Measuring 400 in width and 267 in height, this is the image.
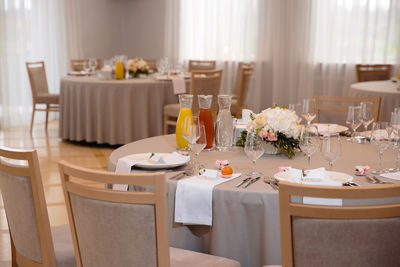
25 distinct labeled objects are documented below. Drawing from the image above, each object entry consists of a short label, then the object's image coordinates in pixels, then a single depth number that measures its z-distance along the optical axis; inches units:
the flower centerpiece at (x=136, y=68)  253.1
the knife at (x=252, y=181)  80.7
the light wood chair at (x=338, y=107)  140.6
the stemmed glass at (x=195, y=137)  90.0
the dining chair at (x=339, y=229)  57.4
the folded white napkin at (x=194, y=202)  79.6
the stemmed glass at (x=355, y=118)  114.6
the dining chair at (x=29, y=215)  76.0
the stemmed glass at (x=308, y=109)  118.0
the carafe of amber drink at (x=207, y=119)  105.5
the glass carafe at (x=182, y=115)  105.1
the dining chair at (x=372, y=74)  266.2
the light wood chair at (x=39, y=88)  267.3
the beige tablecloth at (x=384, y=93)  191.0
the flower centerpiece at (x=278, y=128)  95.1
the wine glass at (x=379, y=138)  92.5
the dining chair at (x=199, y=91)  220.1
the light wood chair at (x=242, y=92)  244.5
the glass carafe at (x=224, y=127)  105.1
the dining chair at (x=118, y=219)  62.5
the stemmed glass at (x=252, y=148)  84.4
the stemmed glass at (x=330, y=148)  86.3
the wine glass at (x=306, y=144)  88.1
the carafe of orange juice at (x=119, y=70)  249.4
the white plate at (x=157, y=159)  89.2
